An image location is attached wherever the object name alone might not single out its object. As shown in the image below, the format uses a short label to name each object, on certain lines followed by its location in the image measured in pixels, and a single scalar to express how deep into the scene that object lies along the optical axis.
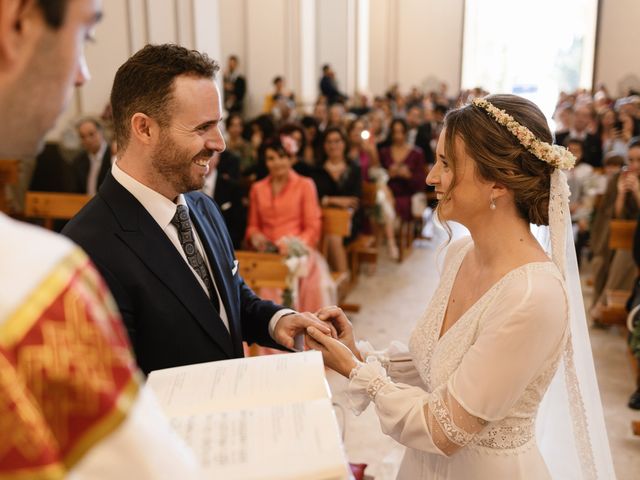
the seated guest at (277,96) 13.27
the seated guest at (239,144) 8.30
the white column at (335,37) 16.72
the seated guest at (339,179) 7.20
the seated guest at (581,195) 6.95
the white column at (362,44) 18.75
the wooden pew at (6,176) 6.27
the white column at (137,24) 8.16
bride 1.70
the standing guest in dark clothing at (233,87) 13.59
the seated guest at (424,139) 10.73
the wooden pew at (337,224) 6.14
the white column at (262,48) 13.90
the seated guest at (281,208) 5.88
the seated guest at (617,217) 5.73
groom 1.72
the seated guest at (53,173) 7.02
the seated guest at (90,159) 6.68
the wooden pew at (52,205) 5.77
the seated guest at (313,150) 7.70
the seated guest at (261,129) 8.43
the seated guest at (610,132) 8.39
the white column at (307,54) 14.12
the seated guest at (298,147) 7.23
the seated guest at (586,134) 8.88
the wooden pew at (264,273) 4.75
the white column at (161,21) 8.30
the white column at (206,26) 8.57
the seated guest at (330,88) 16.30
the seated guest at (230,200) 6.48
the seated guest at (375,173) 7.92
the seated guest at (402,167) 8.63
